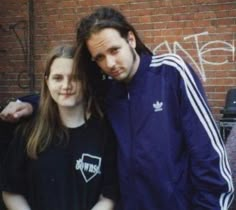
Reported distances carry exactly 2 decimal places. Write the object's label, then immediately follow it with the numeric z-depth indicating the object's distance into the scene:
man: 2.11
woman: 2.35
